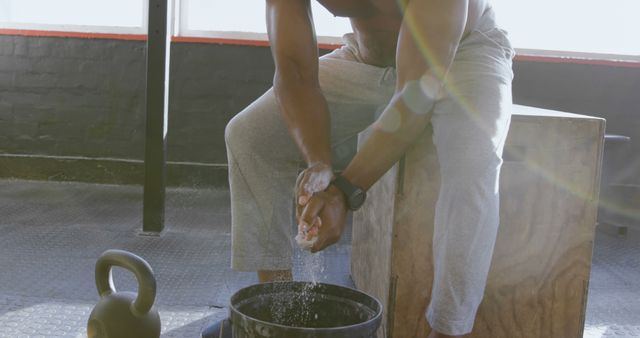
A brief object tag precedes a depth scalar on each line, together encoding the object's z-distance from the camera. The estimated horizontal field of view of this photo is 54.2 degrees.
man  1.14
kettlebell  1.13
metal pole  2.58
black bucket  1.08
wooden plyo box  1.47
